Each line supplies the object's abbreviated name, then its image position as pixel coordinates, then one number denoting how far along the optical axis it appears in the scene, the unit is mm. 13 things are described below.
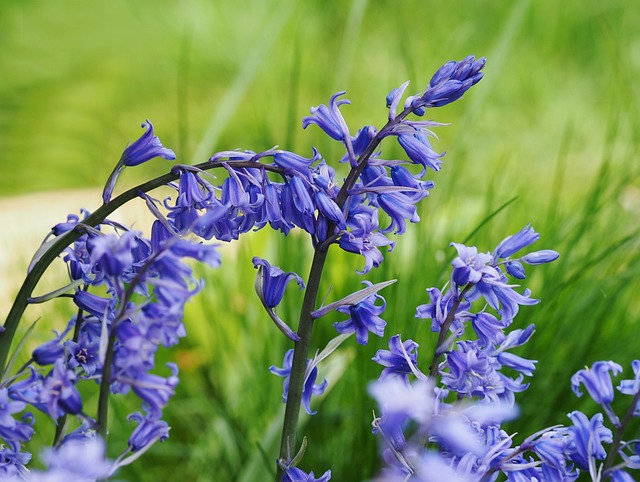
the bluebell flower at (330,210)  835
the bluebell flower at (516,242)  852
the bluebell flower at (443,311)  851
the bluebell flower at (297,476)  845
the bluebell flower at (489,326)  848
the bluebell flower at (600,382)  837
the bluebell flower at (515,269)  856
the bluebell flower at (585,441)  819
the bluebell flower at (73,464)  749
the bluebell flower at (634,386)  830
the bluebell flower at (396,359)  848
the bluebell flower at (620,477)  818
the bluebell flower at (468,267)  832
